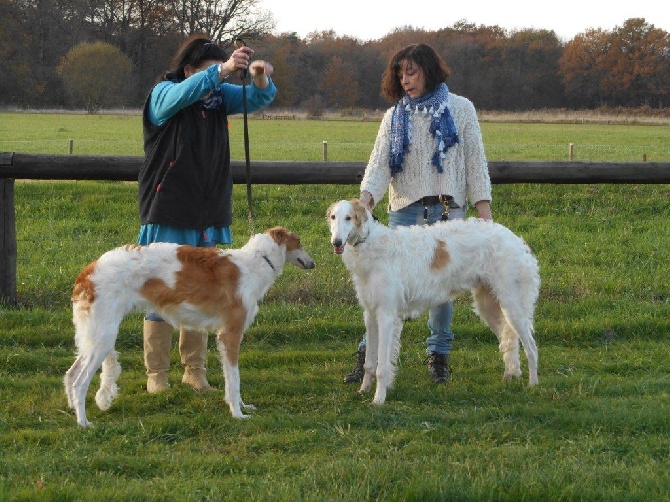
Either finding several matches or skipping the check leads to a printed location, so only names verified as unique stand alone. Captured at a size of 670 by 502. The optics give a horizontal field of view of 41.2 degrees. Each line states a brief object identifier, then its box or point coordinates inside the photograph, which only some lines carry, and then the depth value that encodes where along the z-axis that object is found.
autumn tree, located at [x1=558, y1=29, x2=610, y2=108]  70.38
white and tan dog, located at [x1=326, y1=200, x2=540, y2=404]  6.63
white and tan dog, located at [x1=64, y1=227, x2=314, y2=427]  6.05
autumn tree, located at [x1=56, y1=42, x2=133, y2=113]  60.94
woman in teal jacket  6.52
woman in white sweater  6.98
